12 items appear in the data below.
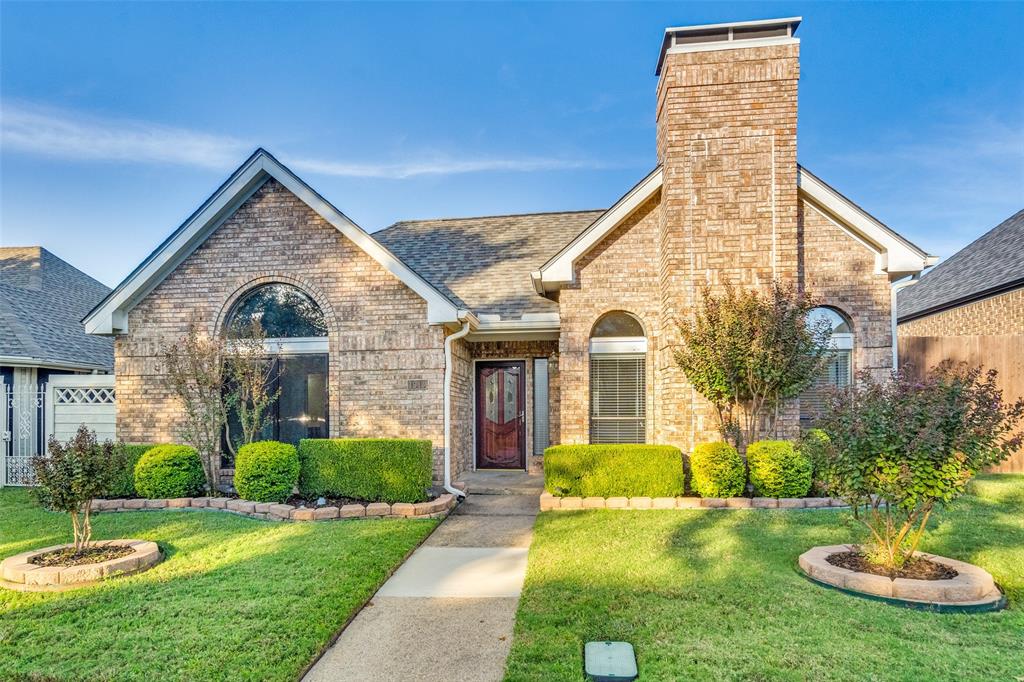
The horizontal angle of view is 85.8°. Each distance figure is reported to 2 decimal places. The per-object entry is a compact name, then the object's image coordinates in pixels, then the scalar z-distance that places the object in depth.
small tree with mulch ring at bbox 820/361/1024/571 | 4.61
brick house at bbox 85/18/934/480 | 8.59
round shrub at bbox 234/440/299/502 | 8.08
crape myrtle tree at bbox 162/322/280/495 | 8.59
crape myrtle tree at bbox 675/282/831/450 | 7.79
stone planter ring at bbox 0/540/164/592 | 5.14
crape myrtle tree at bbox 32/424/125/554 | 5.66
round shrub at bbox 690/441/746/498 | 7.82
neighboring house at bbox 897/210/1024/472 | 10.36
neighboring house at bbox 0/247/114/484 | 10.75
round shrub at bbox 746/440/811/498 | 7.74
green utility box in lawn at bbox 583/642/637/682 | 3.33
